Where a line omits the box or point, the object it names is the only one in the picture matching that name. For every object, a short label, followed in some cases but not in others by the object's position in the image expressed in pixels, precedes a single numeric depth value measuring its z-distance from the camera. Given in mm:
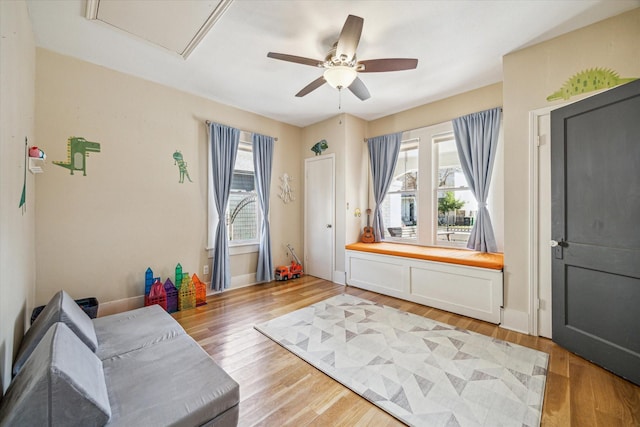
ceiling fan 2000
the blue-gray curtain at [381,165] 4215
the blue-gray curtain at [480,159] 3218
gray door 1849
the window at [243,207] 4098
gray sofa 951
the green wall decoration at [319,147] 4516
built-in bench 2789
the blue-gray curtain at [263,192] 4215
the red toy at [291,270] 4402
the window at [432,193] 3664
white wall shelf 2034
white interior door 4441
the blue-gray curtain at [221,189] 3660
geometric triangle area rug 1570
